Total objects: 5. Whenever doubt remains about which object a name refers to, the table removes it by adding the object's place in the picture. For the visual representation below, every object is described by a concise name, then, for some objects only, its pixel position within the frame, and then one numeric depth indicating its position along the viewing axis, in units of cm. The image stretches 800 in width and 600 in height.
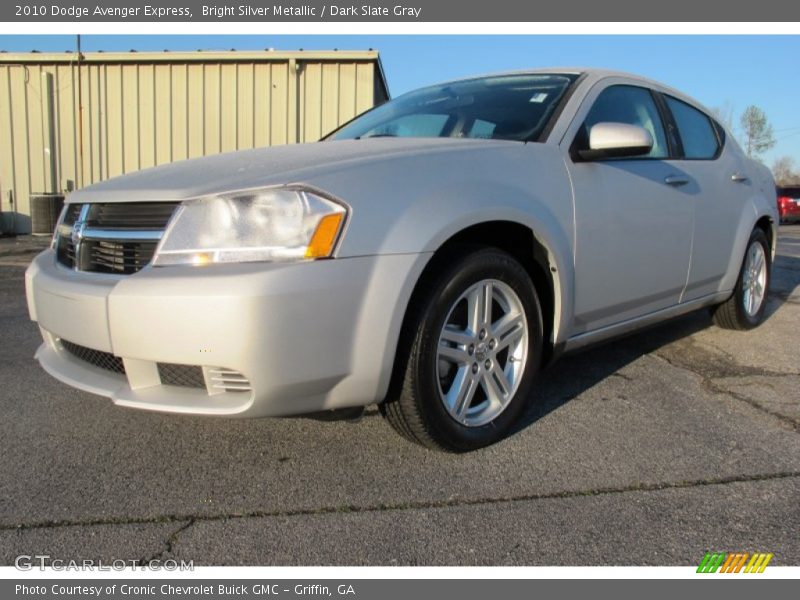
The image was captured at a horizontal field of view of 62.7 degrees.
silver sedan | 204
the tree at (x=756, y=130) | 6006
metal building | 1142
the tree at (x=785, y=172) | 6712
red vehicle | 2388
